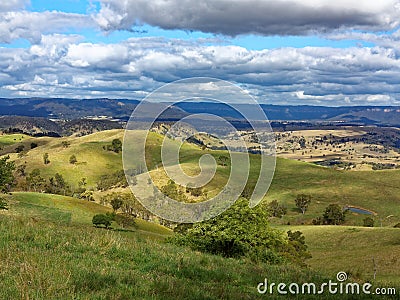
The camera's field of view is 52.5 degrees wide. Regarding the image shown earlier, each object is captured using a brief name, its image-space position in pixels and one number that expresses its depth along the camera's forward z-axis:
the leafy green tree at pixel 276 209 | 165.45
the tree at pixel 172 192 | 146.05
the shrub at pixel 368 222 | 132.50
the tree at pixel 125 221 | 80.39
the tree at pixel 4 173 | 72.36
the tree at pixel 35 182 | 169.75
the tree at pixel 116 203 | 134.38
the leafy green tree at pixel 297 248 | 59.67
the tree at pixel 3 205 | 52.88
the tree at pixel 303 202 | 173.25
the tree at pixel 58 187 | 176.85
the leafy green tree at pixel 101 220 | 69.56
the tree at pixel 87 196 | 170.25
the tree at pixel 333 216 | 145.62
